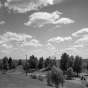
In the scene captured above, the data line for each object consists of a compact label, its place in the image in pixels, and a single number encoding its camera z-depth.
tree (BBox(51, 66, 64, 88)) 27.38
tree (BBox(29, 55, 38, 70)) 92.44
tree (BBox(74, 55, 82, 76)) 65.81
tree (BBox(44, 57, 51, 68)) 101.16
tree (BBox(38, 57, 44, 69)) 100.38
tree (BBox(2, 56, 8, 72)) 94.51
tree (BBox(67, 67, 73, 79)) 56.35
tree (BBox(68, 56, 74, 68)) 75.06
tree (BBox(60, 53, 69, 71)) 73.67
